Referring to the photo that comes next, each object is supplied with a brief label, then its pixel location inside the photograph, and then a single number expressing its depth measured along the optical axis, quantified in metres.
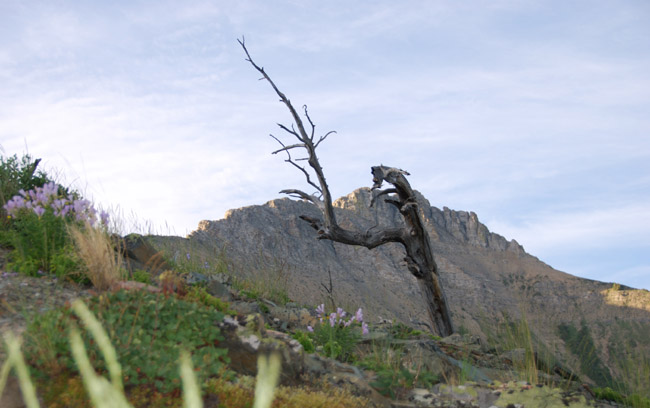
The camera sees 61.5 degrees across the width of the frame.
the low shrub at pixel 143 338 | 4.80
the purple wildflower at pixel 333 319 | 7.88
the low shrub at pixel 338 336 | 7.50
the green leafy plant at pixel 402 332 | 9.69
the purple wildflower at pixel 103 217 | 7.96
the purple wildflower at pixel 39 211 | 7.90
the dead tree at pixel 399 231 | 13.22
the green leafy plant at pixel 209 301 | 6.56
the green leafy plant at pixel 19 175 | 10.50
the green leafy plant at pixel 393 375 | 5.93
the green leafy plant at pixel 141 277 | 7.19
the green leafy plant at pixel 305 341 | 7.18
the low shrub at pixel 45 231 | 7.27
